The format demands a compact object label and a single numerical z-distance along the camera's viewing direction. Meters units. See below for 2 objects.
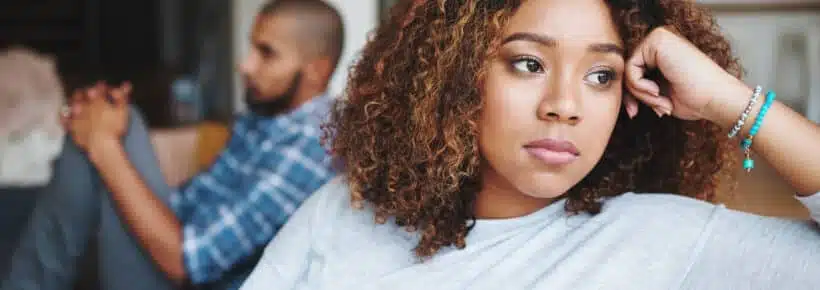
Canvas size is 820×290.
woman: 0.94
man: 1.63
